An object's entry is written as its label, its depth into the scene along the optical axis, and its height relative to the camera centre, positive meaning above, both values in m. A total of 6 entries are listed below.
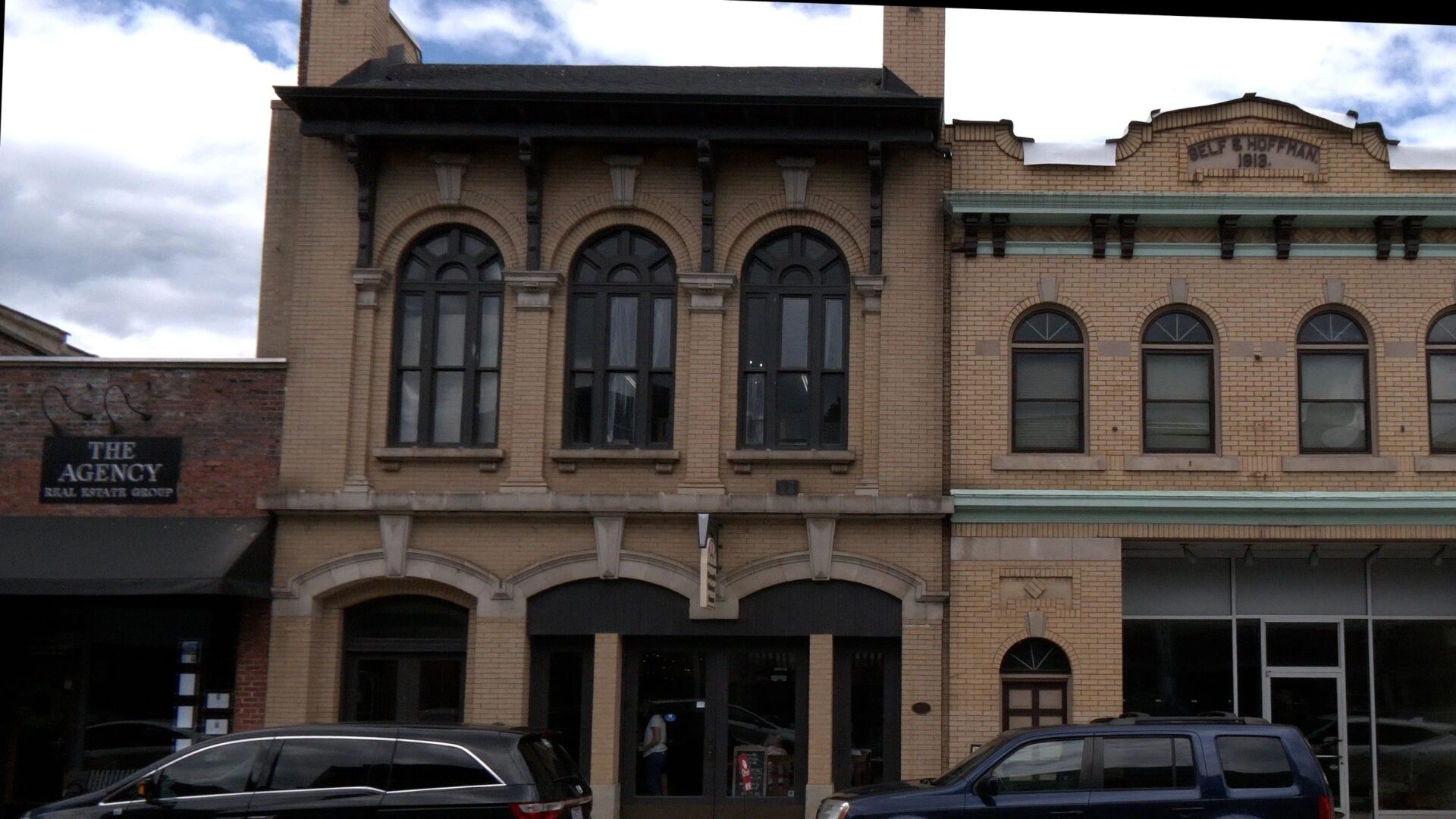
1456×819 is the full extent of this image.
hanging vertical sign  17.27 +0.81
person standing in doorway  18.22 -1.50
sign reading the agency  18.41 +1.83
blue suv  12.27 -1.14
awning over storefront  17.11 +0.73
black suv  11.75 -1.26
